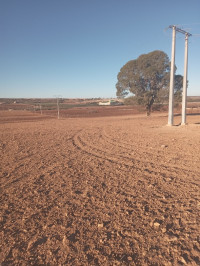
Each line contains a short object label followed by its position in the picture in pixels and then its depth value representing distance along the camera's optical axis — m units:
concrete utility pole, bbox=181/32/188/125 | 14.22
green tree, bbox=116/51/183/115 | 23.08
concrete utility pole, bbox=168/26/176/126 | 13.43
